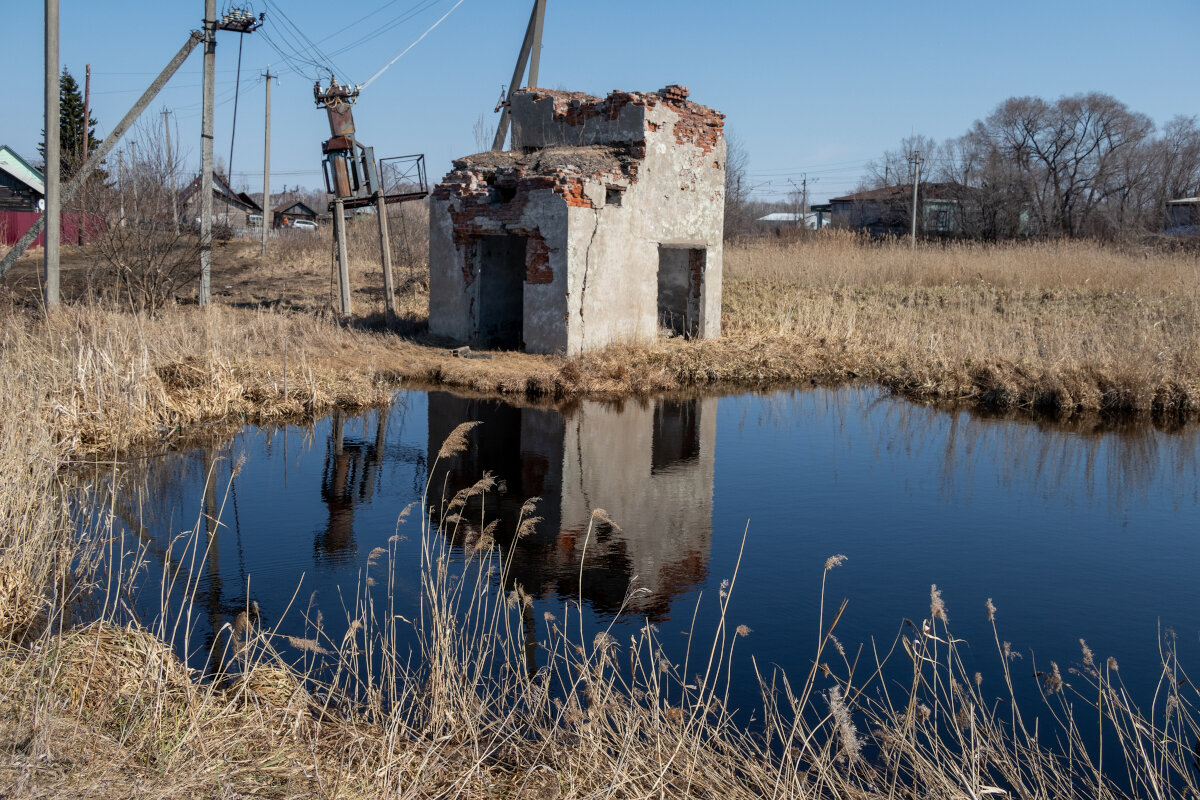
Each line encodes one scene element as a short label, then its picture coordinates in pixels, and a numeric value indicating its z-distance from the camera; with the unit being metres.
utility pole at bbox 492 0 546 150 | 21.30
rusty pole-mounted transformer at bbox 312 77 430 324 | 18.69
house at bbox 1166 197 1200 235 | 39.07
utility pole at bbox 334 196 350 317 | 18.98
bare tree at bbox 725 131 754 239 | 48.62
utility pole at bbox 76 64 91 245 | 27.69
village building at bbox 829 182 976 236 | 46.94
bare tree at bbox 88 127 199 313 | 17.53
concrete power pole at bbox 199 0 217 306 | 17.02
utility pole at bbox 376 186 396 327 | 19.08
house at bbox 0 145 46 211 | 38.28
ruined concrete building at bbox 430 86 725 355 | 15.96
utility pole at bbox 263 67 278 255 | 35.62
